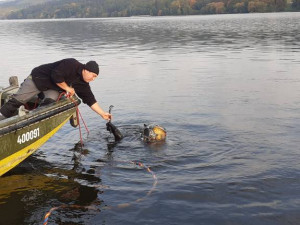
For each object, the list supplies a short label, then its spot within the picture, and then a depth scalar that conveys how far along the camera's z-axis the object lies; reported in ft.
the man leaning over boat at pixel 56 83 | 23.93
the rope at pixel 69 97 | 26.57
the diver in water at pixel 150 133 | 29.50
